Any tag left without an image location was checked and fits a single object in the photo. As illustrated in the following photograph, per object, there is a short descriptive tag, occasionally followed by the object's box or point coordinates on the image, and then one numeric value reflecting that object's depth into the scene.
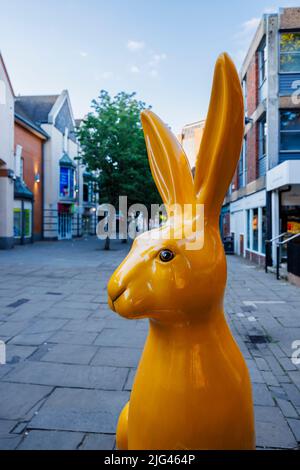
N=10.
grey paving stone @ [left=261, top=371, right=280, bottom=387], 3.36
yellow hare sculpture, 1.39
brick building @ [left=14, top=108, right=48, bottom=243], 22.67
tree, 18.47
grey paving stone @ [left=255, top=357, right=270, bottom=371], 3.74
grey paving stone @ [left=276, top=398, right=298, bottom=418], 2.77
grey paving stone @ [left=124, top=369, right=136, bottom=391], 3.24
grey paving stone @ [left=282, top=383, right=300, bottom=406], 3.01
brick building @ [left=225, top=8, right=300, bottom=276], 12.04
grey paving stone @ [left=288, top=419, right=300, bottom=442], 2.49
